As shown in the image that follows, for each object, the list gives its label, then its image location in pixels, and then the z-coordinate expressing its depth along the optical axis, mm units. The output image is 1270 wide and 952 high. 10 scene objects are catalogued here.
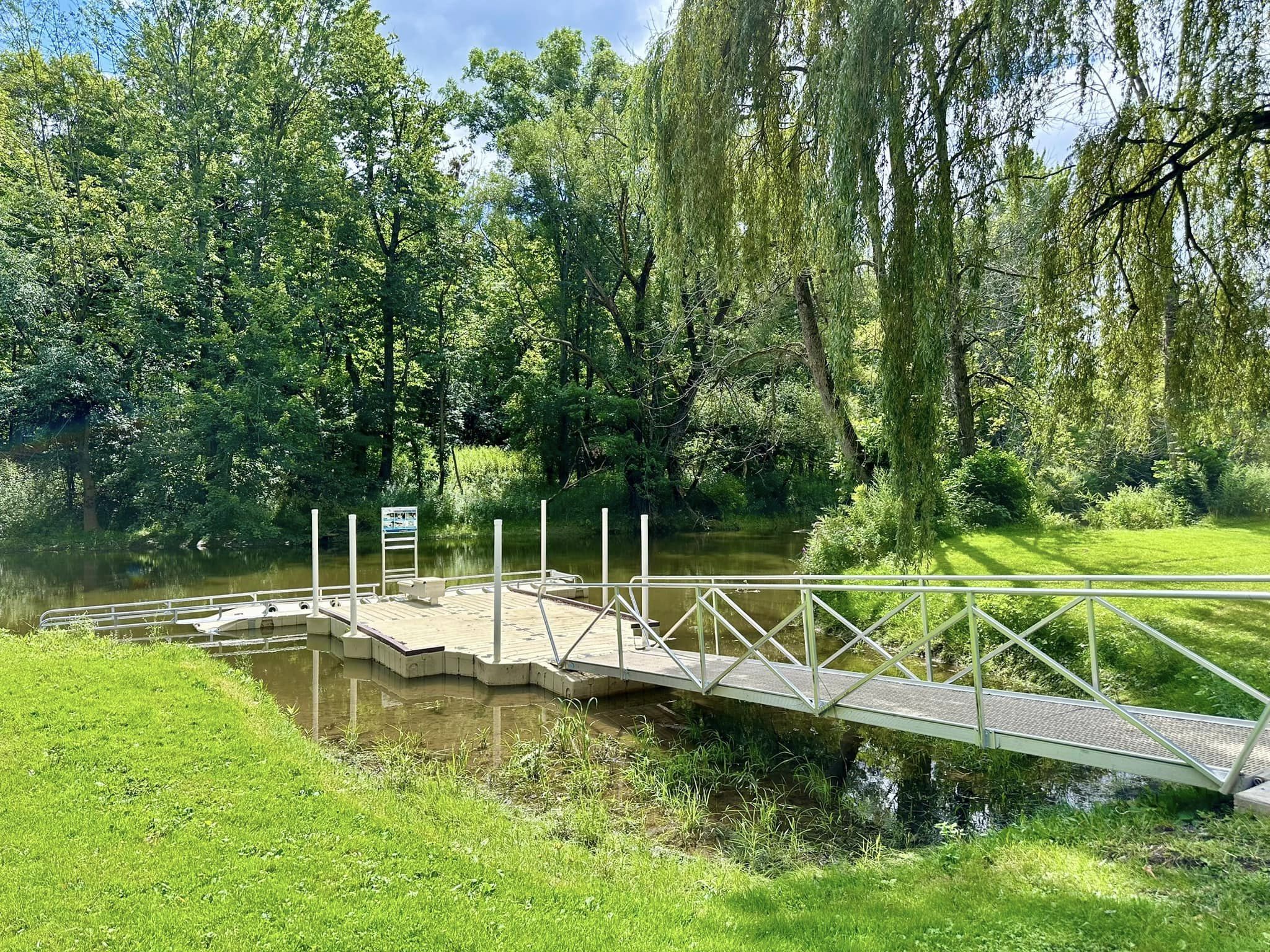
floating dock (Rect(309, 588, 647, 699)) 9914
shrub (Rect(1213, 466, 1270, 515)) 17562
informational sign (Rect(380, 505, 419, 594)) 14781
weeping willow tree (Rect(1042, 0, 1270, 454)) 7527
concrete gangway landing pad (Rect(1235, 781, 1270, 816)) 4285
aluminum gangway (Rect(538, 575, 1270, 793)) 4727
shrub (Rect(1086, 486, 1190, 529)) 16641
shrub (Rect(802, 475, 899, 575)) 13016
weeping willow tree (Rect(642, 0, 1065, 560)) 7895
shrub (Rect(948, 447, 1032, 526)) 15156
